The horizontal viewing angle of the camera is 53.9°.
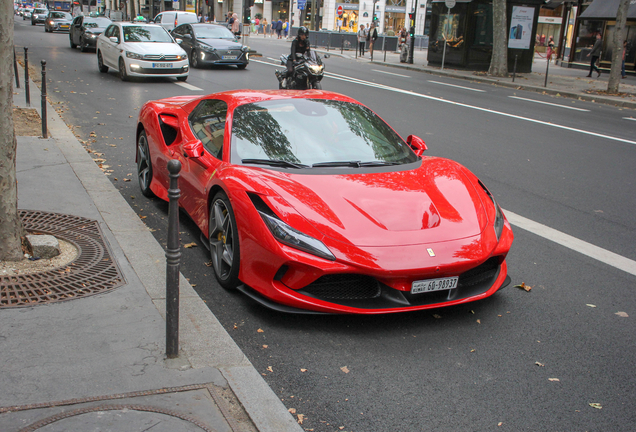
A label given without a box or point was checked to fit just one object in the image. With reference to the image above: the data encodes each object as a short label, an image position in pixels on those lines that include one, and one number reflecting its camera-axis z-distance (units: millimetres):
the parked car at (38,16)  60212
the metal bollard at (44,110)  8942
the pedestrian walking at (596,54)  26791
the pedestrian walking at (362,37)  38688
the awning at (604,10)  28984
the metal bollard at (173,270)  3111
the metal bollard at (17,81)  14688
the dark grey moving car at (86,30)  26766
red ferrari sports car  3863
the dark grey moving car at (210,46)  22766
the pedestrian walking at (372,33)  36772
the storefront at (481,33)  28328
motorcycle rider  16469
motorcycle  16297
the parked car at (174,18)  34812
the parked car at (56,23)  44594
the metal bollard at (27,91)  12148
